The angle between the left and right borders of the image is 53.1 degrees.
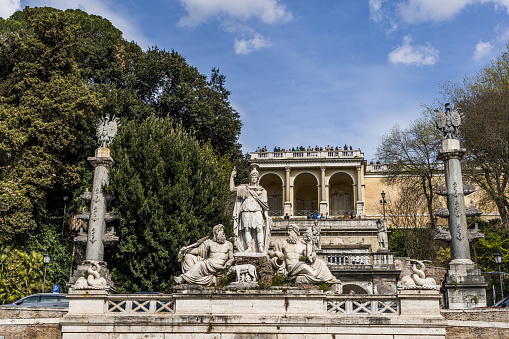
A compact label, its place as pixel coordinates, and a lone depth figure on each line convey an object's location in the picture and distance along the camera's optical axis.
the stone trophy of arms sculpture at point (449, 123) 22.70
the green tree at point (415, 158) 34.28
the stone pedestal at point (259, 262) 14.32
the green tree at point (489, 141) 28.03
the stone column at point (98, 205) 22.41
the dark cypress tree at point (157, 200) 23.88
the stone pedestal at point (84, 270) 21.55
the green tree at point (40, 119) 24.95
